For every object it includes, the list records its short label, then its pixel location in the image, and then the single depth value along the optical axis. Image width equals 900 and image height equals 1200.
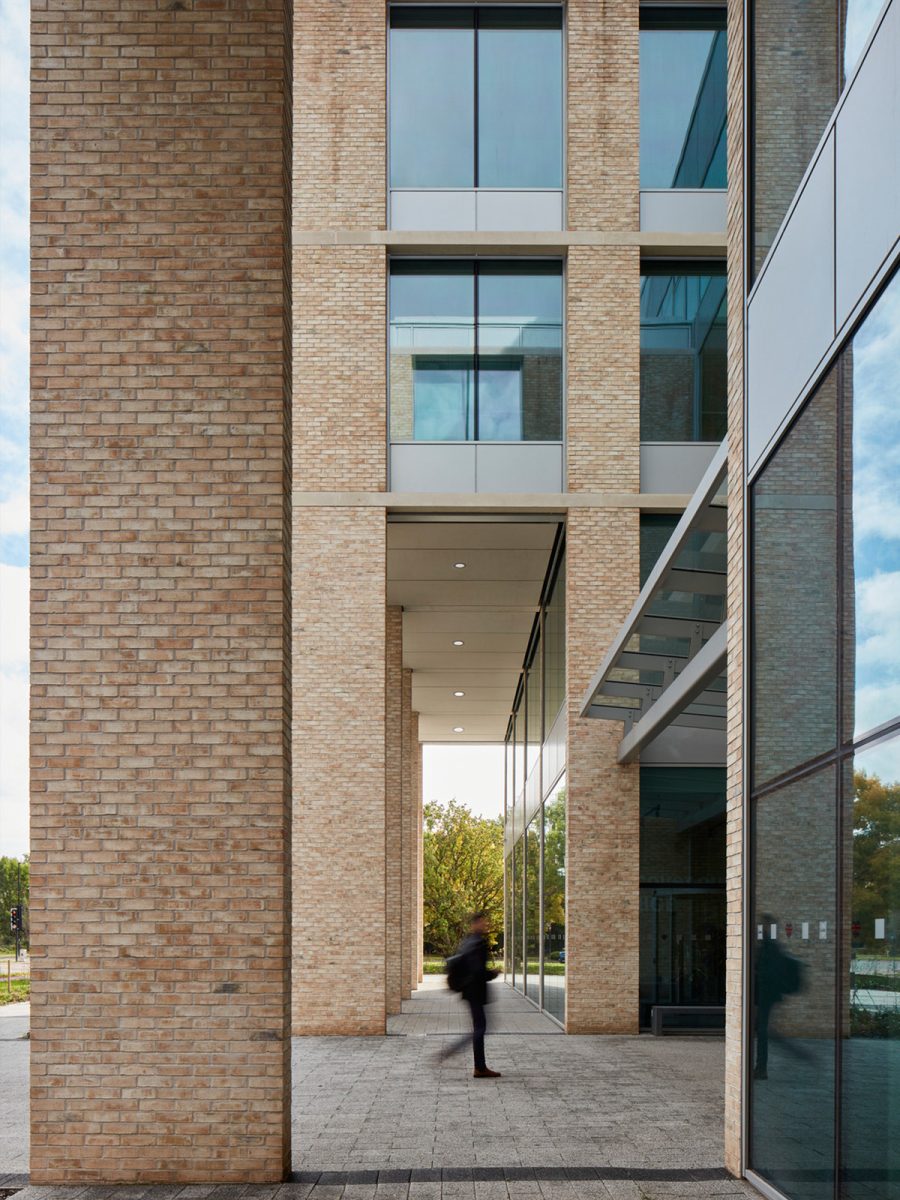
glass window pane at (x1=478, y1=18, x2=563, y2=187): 20.77
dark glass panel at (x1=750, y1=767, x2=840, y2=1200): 7.18
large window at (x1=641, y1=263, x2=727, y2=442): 20.22
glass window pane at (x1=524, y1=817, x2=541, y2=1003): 25.61
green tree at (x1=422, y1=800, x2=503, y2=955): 63.56
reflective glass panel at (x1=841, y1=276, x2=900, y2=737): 6.27
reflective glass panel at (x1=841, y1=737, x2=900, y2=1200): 6.00
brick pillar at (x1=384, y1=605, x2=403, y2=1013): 25.27
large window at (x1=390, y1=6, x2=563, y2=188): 20.81
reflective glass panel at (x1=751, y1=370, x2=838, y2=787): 7.44
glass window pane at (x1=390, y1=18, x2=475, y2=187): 20.84
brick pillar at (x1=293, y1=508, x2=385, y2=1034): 19.30
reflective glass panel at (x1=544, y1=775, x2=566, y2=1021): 21.34
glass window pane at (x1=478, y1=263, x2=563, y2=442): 20.52
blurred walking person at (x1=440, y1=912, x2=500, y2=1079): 13.77
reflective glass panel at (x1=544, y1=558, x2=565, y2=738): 21.84
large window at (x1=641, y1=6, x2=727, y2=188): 20.33
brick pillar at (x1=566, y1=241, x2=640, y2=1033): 19.45
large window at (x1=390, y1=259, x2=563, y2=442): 20.55
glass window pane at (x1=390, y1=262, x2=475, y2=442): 20.59
